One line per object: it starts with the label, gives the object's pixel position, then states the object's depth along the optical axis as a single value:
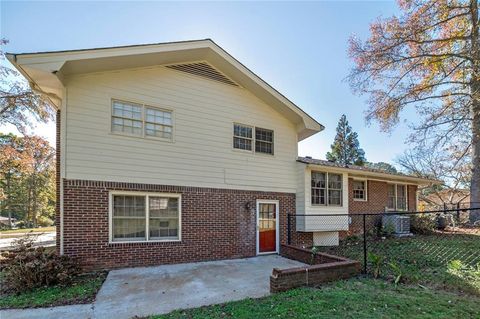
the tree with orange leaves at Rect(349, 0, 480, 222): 13.48
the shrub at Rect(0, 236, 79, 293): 6.10
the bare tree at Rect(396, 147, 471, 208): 22.58
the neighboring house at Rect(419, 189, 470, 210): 23.65
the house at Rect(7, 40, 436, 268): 7.73
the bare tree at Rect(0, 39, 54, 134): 16.19
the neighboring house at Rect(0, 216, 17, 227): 33.79
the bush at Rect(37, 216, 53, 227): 35.71
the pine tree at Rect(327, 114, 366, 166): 39.19
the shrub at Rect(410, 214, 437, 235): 14.15
